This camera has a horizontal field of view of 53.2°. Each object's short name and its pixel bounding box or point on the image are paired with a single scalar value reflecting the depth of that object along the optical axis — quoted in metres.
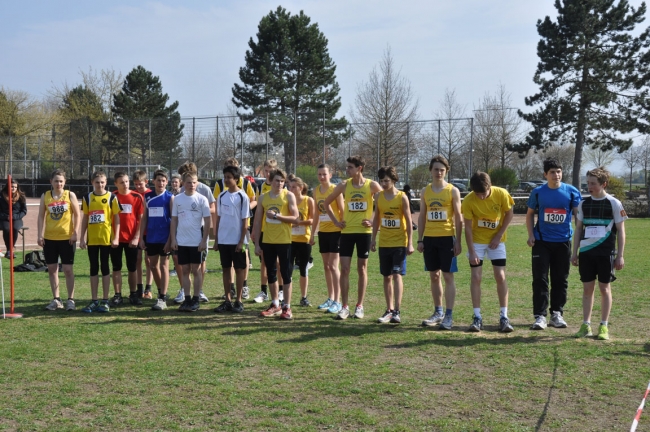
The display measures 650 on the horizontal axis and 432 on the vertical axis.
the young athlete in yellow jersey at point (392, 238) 8.14
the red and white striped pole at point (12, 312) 8.51
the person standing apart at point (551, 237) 7.73
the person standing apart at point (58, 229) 8.98
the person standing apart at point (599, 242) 7.23
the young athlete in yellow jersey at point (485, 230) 7.67
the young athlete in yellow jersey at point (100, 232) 9.02
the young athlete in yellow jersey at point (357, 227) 8.50
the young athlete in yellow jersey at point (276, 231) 8.55
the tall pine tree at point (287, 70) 45.03
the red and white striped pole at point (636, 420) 4.05
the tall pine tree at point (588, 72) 38.78
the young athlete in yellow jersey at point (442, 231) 7.80
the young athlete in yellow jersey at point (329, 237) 9.04
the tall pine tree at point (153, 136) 36.12
